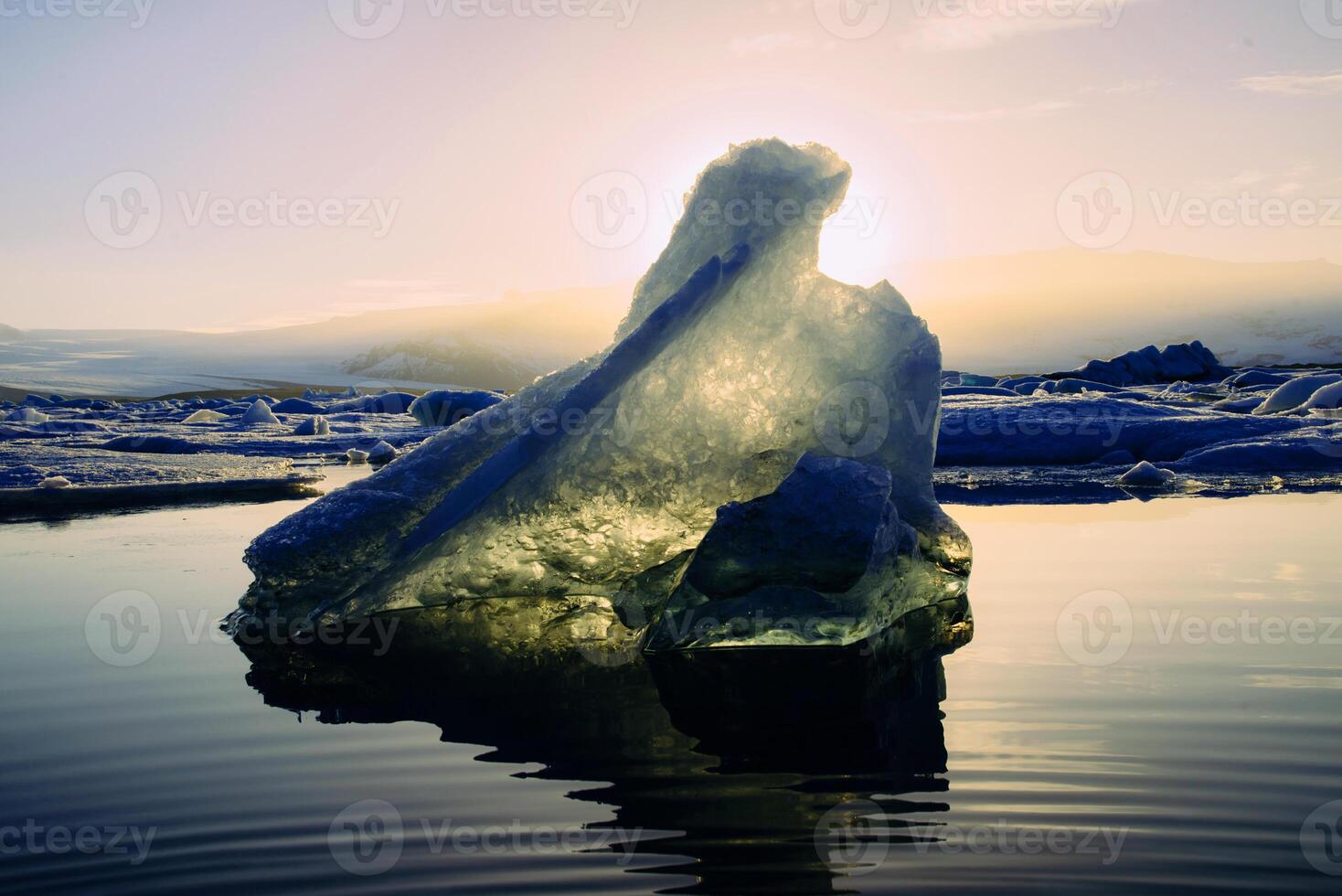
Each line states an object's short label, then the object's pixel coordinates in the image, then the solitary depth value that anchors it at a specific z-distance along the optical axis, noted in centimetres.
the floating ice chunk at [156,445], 1725
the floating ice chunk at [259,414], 2556
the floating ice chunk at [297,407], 3125
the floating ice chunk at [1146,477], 1107
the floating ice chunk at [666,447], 559
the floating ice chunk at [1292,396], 1978
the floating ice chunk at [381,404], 3272
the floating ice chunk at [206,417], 2558
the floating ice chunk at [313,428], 2127
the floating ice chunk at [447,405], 2561
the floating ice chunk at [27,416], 2288
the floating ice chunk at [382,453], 1662
